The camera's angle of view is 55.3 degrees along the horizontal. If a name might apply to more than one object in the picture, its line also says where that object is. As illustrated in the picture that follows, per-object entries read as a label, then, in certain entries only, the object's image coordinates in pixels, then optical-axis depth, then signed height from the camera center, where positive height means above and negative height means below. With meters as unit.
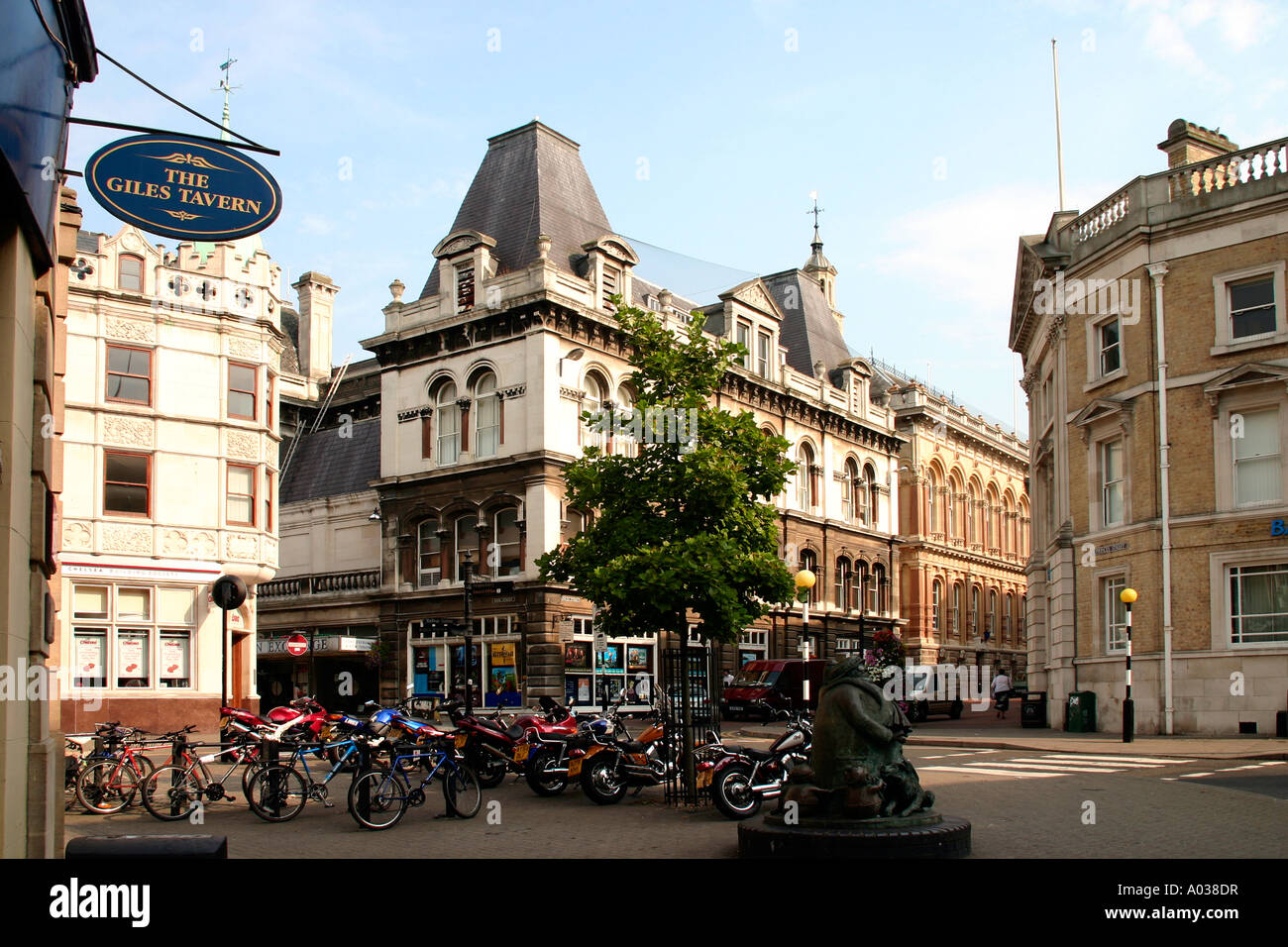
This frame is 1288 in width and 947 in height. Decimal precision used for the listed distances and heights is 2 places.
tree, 17.34 +1.03
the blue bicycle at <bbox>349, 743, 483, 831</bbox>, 14.11 -2.48
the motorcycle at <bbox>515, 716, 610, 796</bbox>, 17.64 -2.64
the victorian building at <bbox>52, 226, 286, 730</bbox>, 28.27 +2.69
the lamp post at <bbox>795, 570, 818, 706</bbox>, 25.12 -0.15
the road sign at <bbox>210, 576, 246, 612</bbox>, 15.48 -0.14
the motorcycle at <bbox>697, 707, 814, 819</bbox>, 14.79 -2.40
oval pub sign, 9.34 +3.08
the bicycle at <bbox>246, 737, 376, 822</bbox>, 14.87 -2.54
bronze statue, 10.62 -1.65
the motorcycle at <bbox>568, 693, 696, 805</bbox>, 16.73 -2.58
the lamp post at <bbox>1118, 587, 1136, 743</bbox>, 25.54 -2.98
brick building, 26.38 +2.92
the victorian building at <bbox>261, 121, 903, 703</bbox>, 40.09 +4.95
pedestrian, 44.12 -4.39
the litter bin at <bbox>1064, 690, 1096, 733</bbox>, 29.72 -3.40
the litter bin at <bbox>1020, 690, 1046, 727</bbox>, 34.19 -3.83
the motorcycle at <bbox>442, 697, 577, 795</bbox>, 17.59 -2.38
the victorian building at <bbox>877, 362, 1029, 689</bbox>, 62.56 +2.30
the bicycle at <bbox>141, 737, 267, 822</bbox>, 15.36 -2.60
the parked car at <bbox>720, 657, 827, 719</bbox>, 36.72 -3.43
